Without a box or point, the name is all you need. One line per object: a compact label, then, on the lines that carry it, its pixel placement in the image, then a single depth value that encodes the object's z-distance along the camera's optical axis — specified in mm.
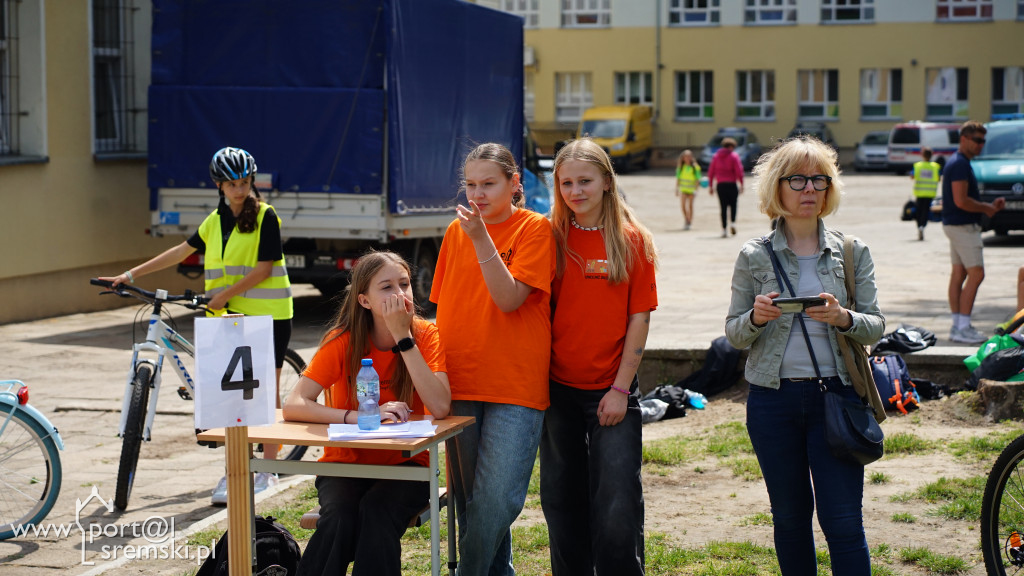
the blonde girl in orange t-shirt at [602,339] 4090
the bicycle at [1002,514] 4277
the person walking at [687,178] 24734
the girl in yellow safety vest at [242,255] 6332
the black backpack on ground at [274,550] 4371
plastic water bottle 4031
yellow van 45531
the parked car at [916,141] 40656
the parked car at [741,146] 43438
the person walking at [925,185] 21172
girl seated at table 4043
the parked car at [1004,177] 19003
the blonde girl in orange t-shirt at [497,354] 4078
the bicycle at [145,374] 6055
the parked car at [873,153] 43594
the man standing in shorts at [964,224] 10000
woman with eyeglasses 3928
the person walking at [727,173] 21828
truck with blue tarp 11984
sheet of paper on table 3854
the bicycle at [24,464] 5516
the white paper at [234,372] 3623
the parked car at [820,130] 45469
